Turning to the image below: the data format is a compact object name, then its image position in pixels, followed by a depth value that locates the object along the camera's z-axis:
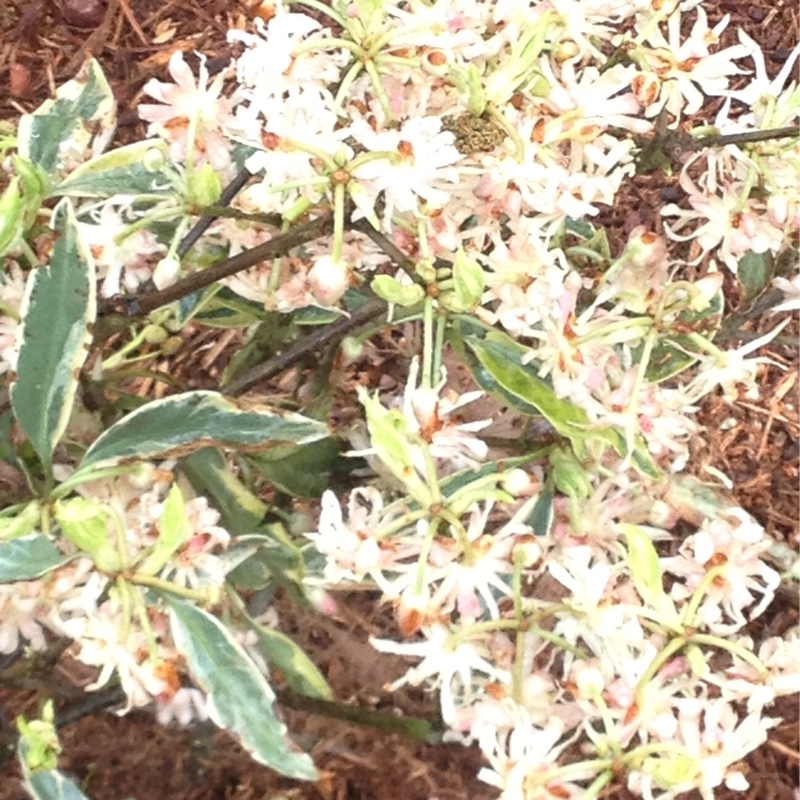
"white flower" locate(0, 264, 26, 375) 0.76
